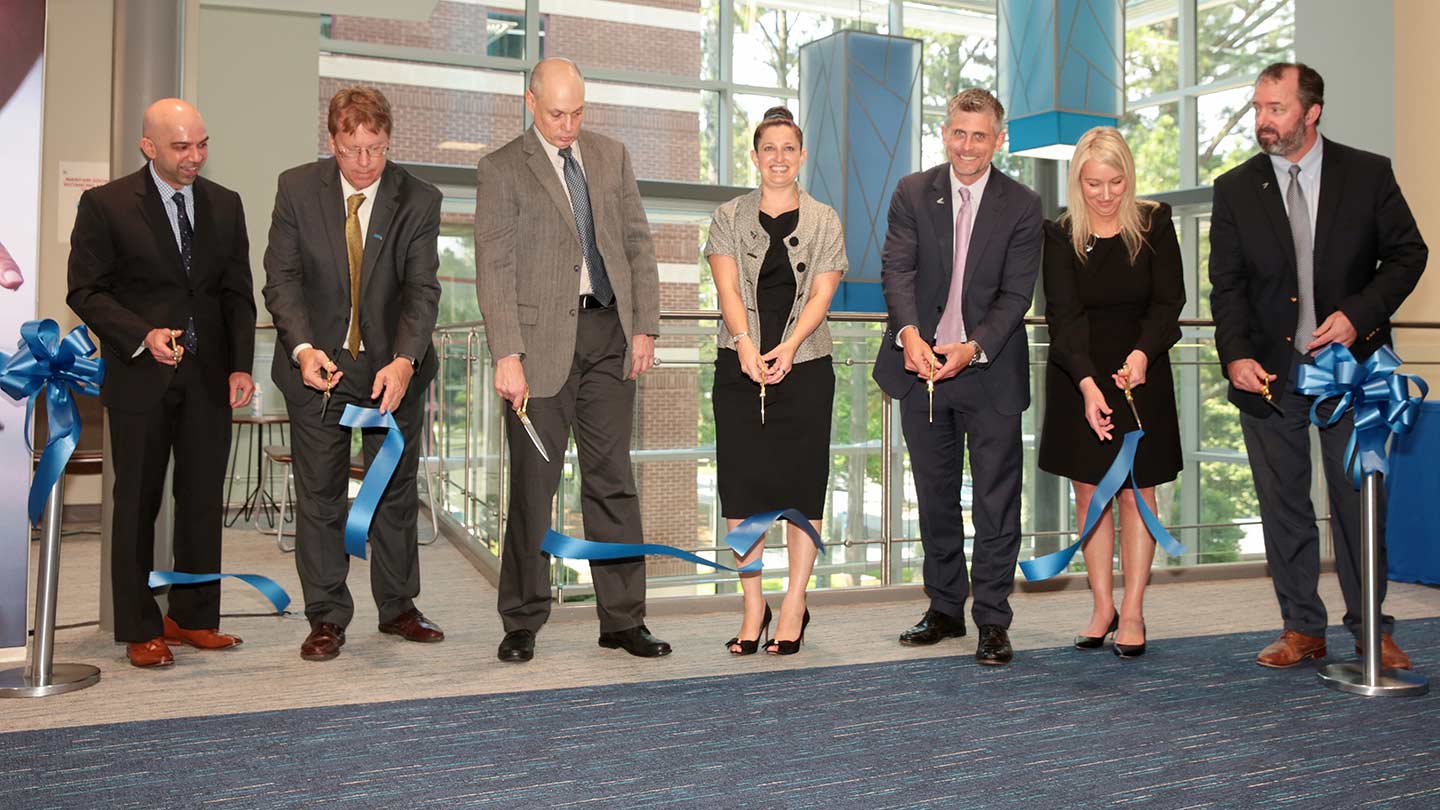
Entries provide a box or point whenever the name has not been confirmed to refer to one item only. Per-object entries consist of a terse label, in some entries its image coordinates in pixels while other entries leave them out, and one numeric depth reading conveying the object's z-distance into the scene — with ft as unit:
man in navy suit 12.17
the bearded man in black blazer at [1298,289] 11.81
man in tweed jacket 11.88
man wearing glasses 12.19
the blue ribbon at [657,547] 11.90
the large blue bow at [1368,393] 11.23
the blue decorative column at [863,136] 17.34
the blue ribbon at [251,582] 12.12
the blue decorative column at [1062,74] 16.47
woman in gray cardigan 12.01
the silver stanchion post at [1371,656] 11.00
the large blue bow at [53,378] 10.95
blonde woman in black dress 12.26
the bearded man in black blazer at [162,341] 11.93
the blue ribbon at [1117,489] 12.17
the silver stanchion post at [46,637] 10.89
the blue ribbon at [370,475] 12.09
